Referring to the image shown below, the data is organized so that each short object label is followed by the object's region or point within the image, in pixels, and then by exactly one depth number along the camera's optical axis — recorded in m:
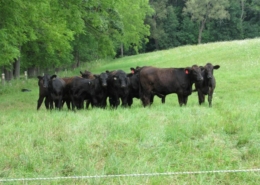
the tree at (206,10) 73.53
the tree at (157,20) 80.01
